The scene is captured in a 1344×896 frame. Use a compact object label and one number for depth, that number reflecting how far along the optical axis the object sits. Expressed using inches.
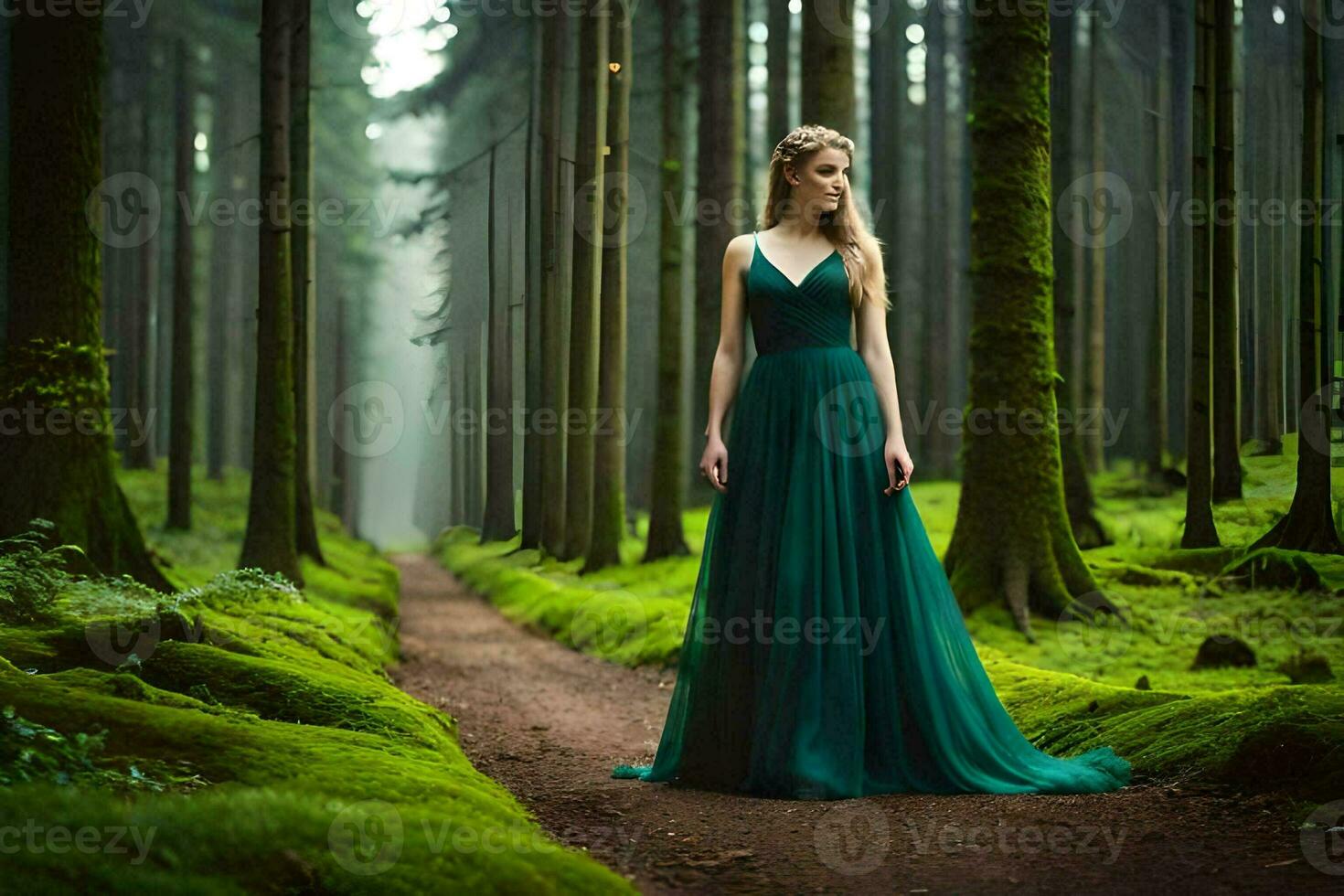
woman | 177.2
